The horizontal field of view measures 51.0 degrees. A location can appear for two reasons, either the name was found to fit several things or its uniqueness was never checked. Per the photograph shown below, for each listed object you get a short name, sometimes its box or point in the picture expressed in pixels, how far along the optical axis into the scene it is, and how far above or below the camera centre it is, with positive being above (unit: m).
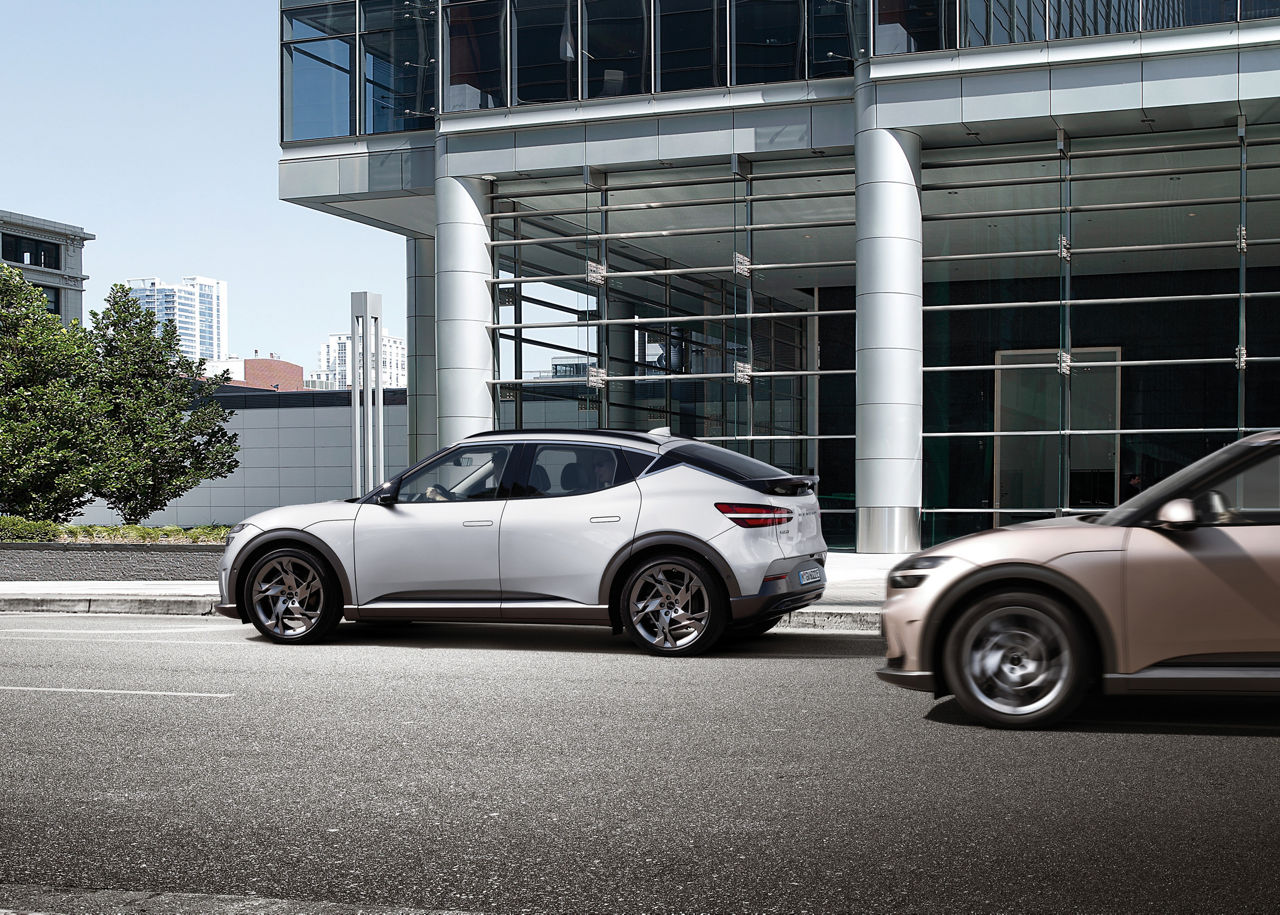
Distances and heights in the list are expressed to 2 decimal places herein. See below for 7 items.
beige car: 6.43 -0.86
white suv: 9.66 -0.86
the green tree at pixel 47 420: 21.44 +0.22
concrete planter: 16.66 -1.64
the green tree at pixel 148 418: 23.06 +0.27
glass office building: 18.97 +3.26
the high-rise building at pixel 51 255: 95.50 +13.11
